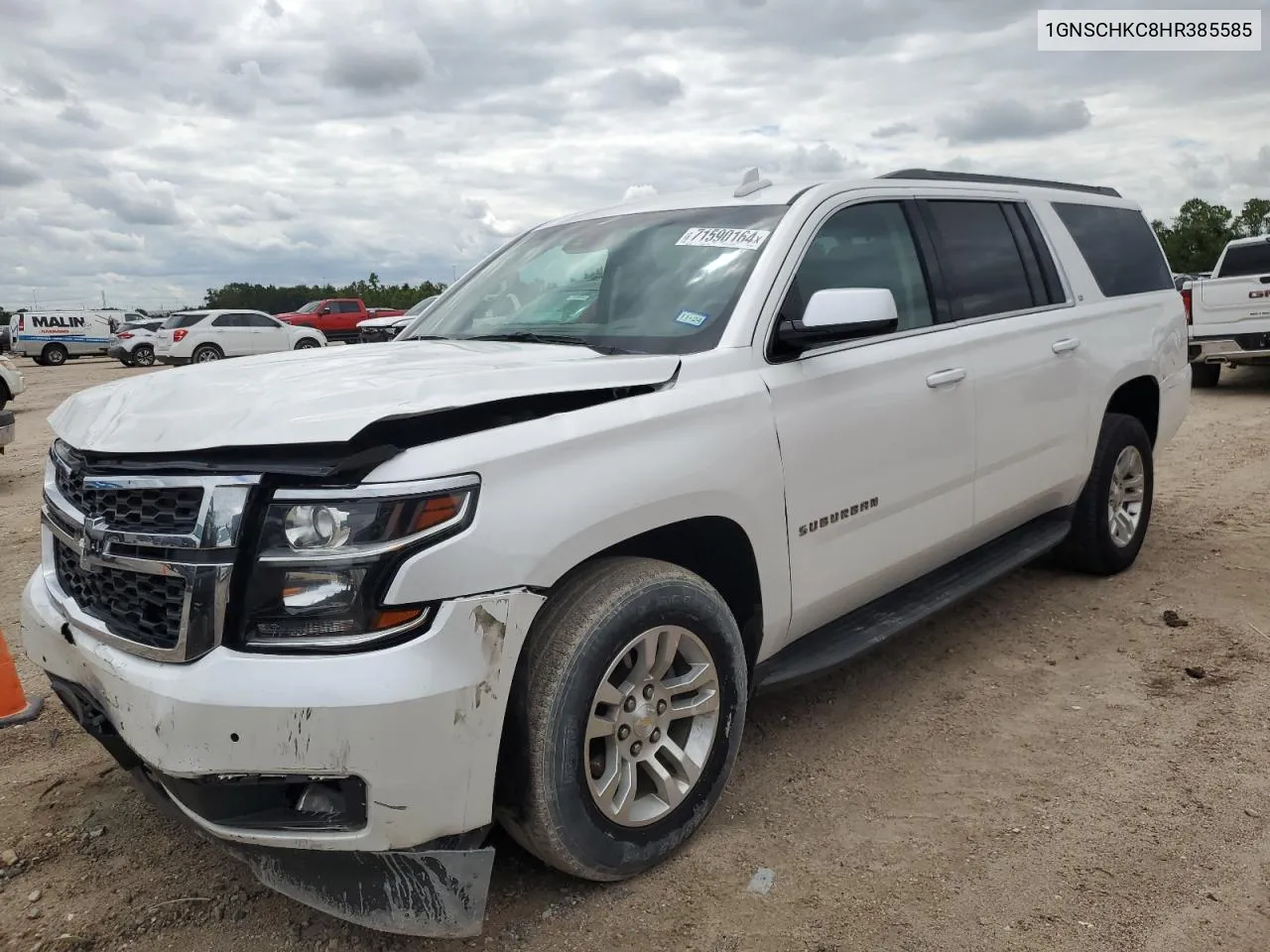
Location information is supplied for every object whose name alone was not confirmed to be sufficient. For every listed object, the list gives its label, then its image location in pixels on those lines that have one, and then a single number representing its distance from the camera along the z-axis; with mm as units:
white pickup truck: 11773
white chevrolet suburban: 2117
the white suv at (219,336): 25875
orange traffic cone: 3656
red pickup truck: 34344
